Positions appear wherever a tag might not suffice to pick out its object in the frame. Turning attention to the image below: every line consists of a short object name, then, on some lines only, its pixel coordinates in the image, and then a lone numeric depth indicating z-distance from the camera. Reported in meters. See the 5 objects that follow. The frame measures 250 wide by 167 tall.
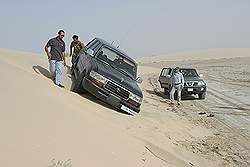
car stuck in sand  11.36
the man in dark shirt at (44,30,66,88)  12.80
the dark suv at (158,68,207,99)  20.56
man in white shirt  18.53
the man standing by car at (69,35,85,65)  16.22
